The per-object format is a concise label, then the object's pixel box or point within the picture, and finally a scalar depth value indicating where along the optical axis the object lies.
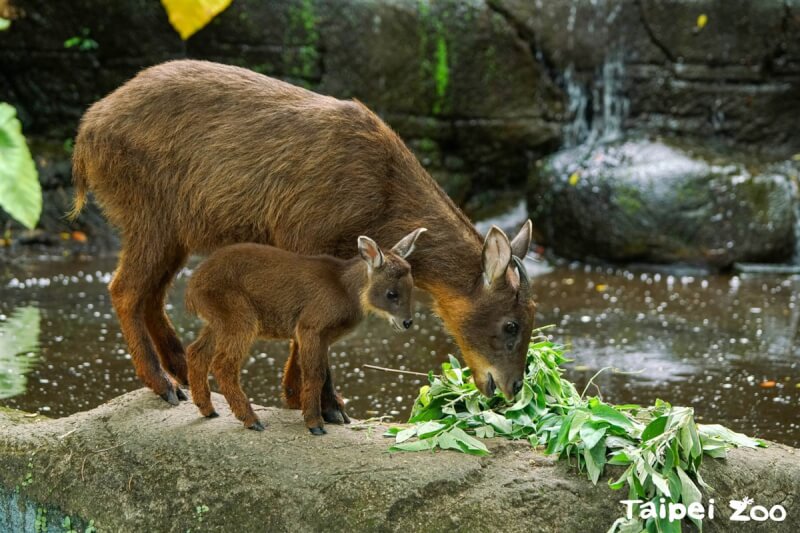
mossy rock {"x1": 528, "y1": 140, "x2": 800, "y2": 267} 11.99
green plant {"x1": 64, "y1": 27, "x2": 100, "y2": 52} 12.49
